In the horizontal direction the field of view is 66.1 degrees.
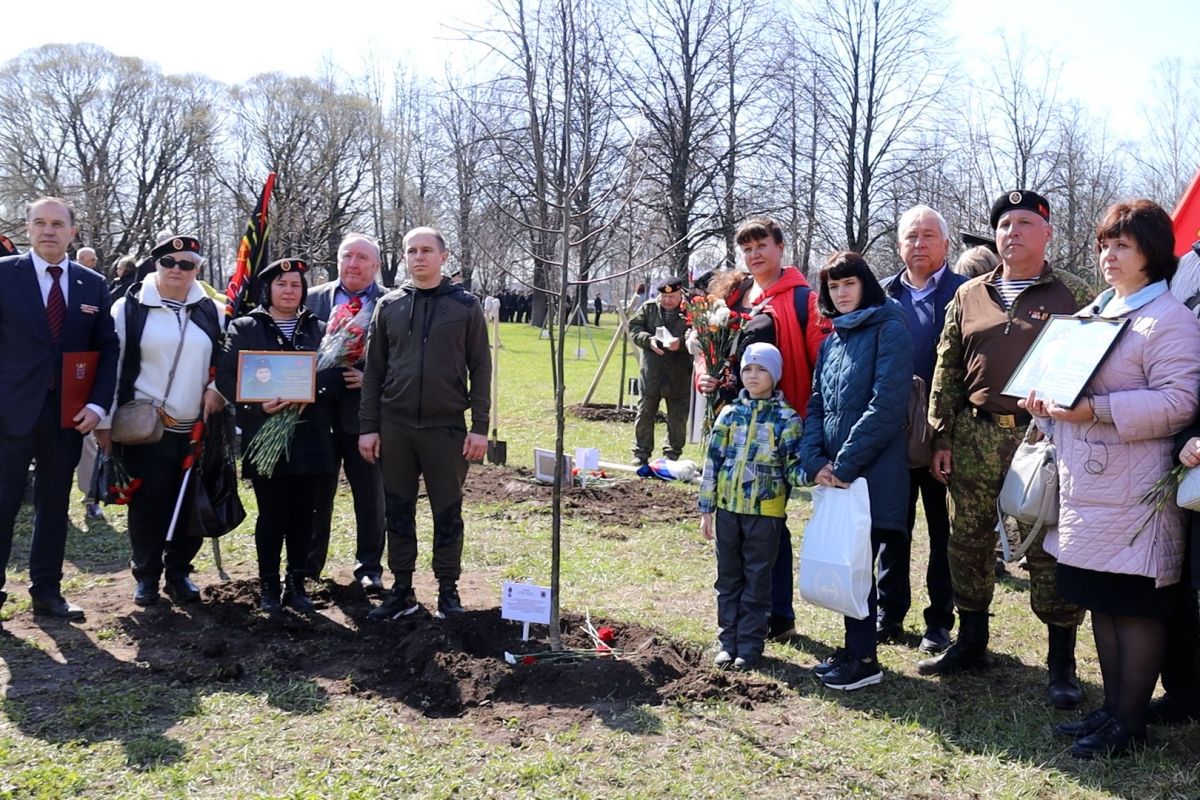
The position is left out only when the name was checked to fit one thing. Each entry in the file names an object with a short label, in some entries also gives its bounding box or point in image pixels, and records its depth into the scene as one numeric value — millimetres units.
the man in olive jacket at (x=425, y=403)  5016
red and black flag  5891
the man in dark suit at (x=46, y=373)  4988
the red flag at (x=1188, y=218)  4984
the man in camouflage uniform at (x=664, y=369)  10227
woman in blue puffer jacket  4203
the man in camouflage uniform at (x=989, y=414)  4176
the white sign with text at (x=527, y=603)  4641
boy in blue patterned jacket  4551
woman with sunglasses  5312
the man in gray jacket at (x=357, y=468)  5785
